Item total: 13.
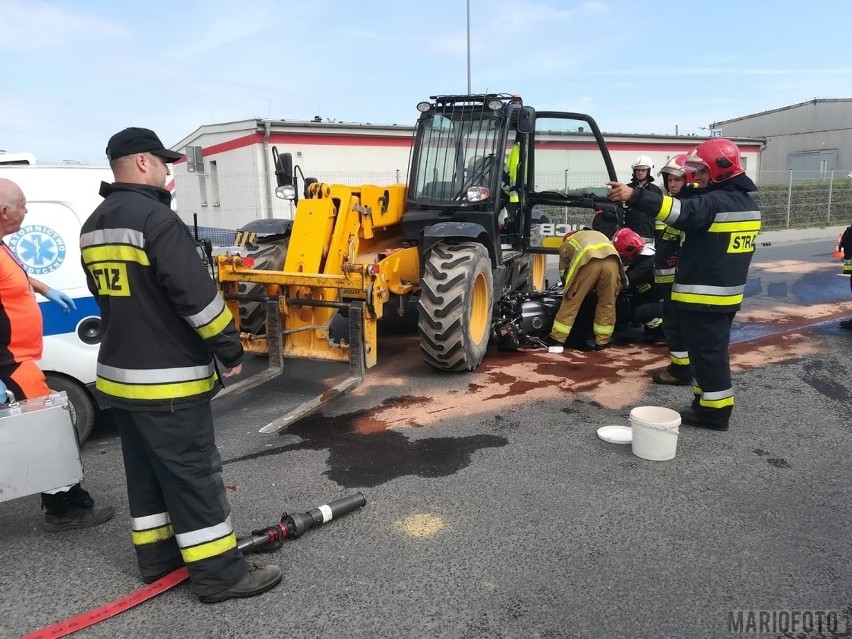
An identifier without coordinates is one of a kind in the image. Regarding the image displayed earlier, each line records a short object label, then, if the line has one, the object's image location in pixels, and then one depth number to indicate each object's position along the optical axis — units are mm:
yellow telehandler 5539
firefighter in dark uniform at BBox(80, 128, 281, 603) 2621
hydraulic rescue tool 2697
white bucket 4113
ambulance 4191
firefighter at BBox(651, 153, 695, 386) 5723
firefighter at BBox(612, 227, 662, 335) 7145
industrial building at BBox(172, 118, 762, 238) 15156
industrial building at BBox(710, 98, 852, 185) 30094
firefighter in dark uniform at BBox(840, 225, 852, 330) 7605
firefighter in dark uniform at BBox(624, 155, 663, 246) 8430
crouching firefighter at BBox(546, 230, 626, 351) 6641
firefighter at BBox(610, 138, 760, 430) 4516
